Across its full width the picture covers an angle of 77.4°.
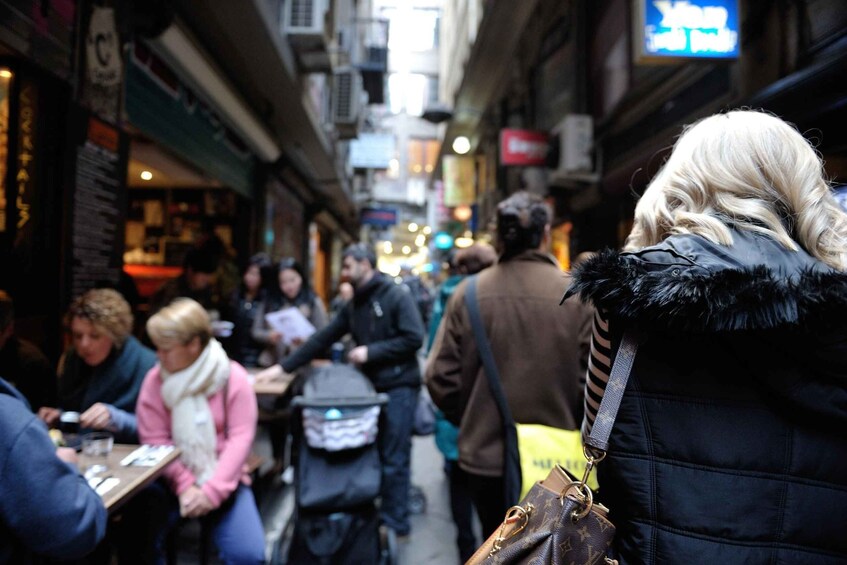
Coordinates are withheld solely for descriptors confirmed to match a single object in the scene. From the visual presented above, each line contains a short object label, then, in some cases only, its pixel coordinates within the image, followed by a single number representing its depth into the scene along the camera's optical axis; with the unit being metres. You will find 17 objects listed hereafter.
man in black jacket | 4.10
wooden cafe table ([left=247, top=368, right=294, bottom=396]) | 4.08
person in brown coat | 2.58
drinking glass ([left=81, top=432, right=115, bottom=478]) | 2.54
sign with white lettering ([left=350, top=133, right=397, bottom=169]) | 18.97
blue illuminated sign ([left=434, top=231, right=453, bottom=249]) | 27.83
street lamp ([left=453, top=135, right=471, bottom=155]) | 19.50
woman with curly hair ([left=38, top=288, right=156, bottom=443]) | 3.01
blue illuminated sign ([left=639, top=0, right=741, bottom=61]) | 4.77
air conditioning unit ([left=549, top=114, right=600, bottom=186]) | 8.84
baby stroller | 3.22
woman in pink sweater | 2.87
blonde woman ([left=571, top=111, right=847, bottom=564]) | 1.04
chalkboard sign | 3.77
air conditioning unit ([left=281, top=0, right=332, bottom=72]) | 6.93
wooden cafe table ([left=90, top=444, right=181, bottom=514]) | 2.14
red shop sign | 10.58
